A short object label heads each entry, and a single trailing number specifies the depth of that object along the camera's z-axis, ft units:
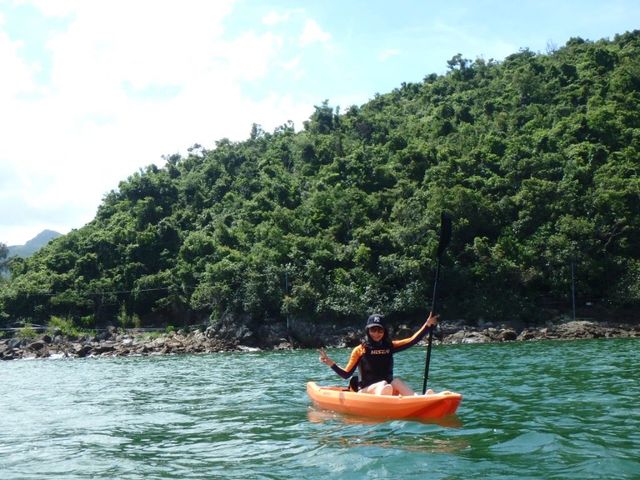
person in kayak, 33.09
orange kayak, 28.96
